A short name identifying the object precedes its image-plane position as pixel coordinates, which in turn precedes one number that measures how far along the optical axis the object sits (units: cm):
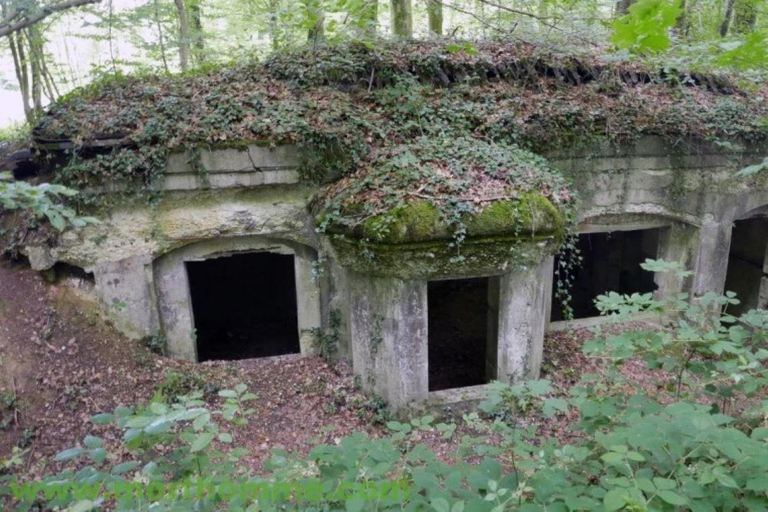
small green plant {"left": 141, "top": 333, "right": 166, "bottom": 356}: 614
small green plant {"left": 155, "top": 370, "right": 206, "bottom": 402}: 565
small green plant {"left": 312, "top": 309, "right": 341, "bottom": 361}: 645
